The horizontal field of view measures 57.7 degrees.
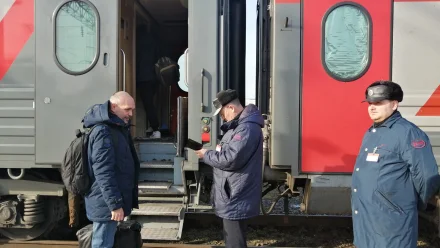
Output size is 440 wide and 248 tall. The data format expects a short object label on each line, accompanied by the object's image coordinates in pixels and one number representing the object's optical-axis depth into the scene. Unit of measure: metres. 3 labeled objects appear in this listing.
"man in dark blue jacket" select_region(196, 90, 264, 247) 3.15
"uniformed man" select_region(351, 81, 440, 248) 2.38
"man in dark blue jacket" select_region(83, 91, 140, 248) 2.88
